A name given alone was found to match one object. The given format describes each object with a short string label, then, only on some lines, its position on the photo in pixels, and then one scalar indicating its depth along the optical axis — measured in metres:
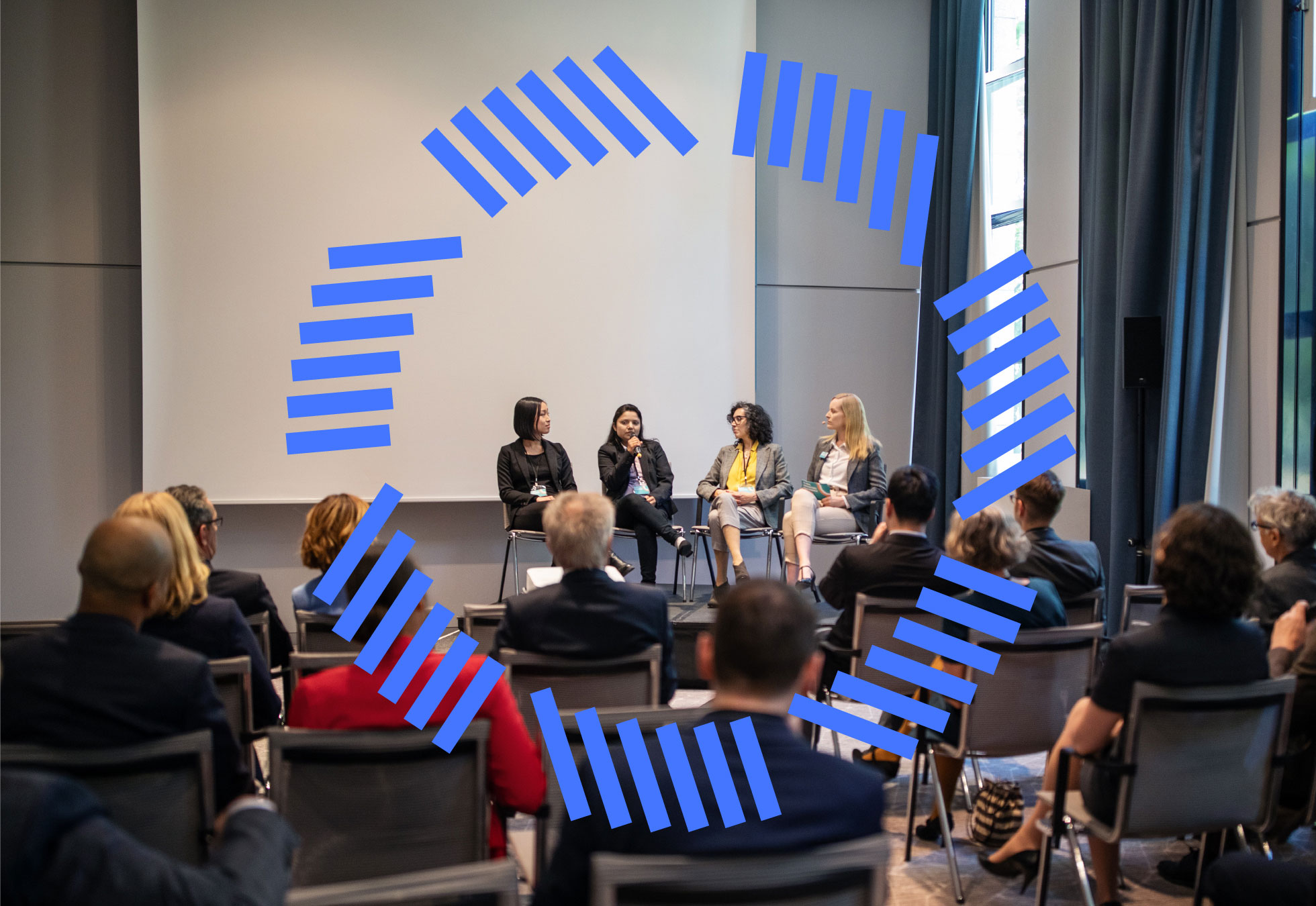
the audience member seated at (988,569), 3.05
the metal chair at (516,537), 6.09
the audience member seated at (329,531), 3.00
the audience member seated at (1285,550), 3.00
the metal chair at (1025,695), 2.87
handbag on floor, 3.00
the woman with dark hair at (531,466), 6.18
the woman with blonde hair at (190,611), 2.54
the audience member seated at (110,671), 1.73
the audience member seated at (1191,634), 2.26
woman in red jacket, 1.96
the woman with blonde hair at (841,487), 5.90
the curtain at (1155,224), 5.02
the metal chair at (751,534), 6.13
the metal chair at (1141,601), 3.53
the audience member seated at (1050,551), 3.49
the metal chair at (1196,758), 2.22
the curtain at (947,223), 7.08
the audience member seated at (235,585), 3.16
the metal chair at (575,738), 1.92
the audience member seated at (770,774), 1.30
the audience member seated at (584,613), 2.59
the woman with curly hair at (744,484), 6.13
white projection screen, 6.15
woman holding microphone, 6.30
